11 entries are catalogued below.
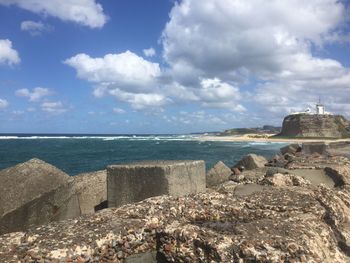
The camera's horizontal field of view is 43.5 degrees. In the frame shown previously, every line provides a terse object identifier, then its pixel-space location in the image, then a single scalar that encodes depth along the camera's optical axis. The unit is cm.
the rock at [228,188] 453
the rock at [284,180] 481
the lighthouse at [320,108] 8396
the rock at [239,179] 566
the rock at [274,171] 542
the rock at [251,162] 1255
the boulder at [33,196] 486
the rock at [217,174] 995
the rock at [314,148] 1717
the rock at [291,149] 1966
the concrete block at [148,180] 516
